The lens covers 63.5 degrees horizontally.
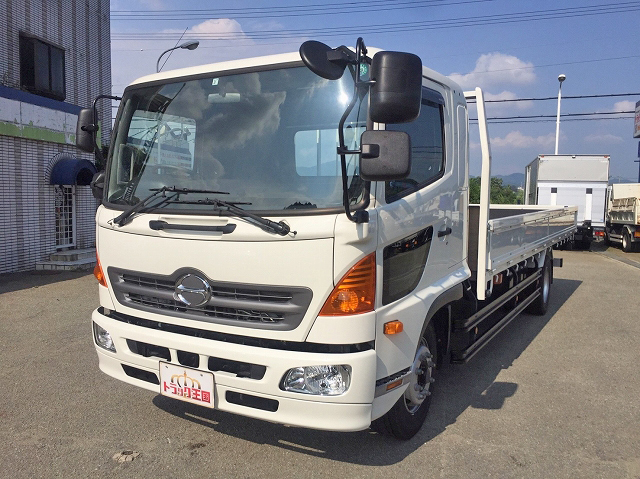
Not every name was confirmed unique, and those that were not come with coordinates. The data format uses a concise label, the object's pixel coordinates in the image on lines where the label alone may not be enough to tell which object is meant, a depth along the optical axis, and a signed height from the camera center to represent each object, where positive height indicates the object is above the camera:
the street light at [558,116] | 26.64 +4.41
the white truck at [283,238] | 2.64 -0.25
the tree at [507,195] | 33.81 +0.18
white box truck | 17.45 +0.52
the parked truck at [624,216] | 16.30 -0.54
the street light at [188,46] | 12.41 +3.58
